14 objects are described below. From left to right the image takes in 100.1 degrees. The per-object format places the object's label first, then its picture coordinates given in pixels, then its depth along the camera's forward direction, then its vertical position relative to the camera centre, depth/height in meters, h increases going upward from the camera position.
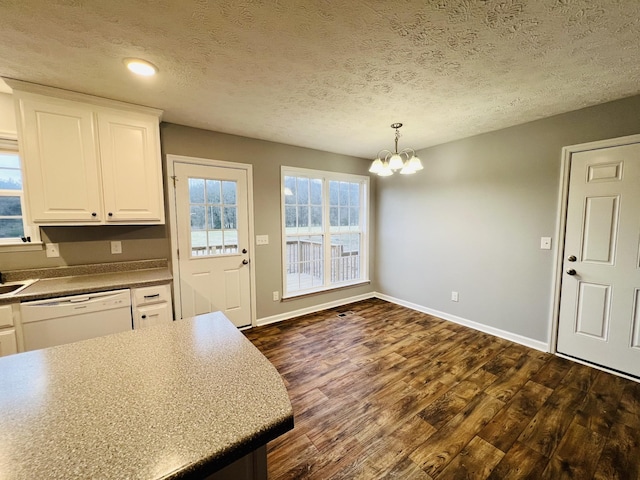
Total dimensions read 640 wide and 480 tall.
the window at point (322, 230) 3.78 -0.15
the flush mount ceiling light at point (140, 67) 1.71 +1.01
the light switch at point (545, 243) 2.75 -0.24
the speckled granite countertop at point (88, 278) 1.96 -0.51
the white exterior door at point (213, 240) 2.97 -0.23
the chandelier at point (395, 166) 2.42 +0.50
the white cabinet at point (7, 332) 1.82 -0.76
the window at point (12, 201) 2.28 +0.18
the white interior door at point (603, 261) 2.30 -0.38
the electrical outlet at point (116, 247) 2.62 -0.26
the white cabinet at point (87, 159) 2.02 +0.51
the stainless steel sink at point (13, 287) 2.07 -0.51
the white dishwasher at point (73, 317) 1.92 -0.73
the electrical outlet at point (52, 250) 2.39 -0.26
